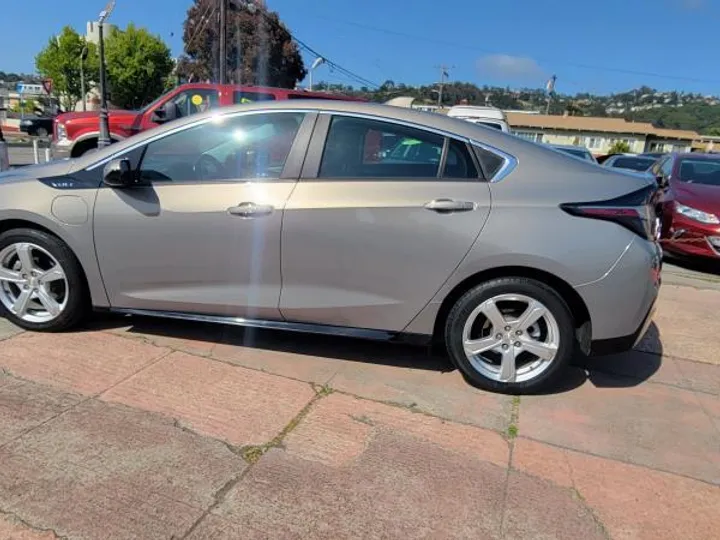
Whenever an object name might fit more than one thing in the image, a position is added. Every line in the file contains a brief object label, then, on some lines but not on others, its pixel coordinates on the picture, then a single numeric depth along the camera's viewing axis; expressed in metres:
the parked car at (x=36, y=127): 40.06
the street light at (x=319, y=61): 32.91
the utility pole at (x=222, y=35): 20.05
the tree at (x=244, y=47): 44.66
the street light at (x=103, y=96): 9.73
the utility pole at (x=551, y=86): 58.92
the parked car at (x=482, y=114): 13.17
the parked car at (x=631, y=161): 13.66
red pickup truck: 10.27
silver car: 3.21
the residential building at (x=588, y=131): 55.59
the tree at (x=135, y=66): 57.16
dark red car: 6.77
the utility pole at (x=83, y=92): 47.83
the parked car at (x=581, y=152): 11.12
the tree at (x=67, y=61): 55.22
